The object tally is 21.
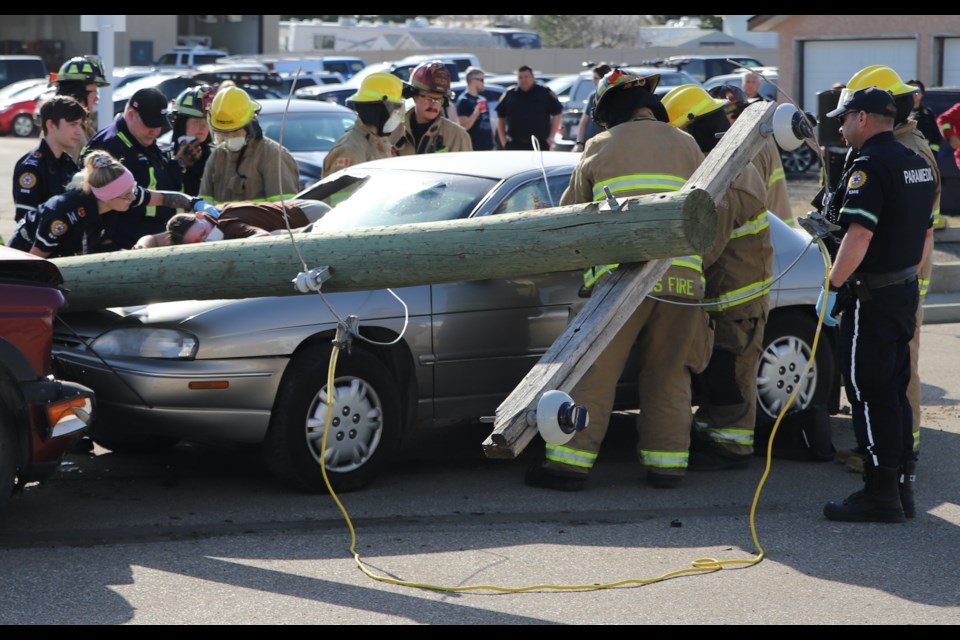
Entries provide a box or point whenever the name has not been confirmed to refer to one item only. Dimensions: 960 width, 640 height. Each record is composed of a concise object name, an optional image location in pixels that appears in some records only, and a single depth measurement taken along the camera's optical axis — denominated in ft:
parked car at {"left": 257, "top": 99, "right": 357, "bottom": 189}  92.74
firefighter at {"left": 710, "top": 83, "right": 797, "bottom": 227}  48.78
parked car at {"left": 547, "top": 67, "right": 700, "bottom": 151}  140.40
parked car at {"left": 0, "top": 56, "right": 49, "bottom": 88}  248.44
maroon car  33.84
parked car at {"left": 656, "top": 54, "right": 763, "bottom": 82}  221.43
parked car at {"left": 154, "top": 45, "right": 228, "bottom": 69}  279.42
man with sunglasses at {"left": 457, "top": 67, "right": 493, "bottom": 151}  88.97
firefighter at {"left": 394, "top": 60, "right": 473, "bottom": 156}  60.47
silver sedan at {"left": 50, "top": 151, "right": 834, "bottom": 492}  38.03
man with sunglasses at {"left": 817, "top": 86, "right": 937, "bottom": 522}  36.79
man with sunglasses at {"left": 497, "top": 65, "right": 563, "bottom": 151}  99.59
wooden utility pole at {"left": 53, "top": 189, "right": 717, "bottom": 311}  34.56
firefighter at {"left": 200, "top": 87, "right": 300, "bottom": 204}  52.68
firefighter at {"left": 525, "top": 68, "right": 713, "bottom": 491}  40.39
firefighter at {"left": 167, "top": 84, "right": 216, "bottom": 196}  57.19
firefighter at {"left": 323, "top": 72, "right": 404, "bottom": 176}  57.29
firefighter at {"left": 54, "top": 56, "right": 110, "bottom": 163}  57.29
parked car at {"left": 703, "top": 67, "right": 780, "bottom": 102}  145.37
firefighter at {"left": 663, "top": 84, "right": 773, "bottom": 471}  43.64
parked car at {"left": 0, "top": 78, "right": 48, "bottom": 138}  210.11
